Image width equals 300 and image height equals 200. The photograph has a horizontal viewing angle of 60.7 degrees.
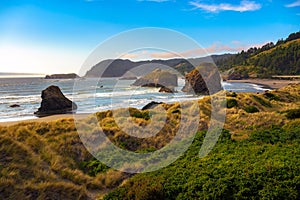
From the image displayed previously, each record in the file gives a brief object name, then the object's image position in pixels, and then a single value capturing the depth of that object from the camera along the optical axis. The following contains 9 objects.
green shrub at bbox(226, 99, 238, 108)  27.86
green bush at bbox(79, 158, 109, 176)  12.81
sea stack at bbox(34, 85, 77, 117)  39.84
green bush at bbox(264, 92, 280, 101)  36.91
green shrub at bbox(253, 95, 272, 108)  30.98
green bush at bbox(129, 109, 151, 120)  23.60
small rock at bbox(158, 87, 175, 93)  78.28
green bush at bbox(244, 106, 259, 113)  24.81
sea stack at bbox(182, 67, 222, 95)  78.94
